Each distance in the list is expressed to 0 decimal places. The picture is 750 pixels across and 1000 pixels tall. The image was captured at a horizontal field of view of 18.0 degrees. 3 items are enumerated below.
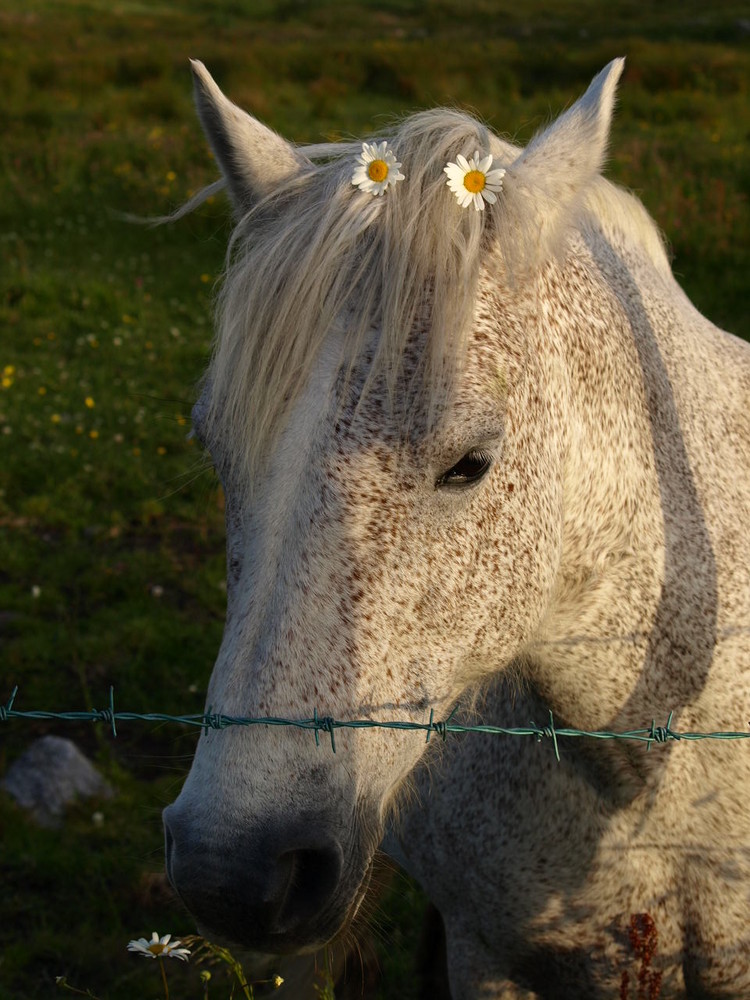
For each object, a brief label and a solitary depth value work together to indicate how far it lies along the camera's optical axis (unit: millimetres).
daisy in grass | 1819
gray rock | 2744
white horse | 1656
